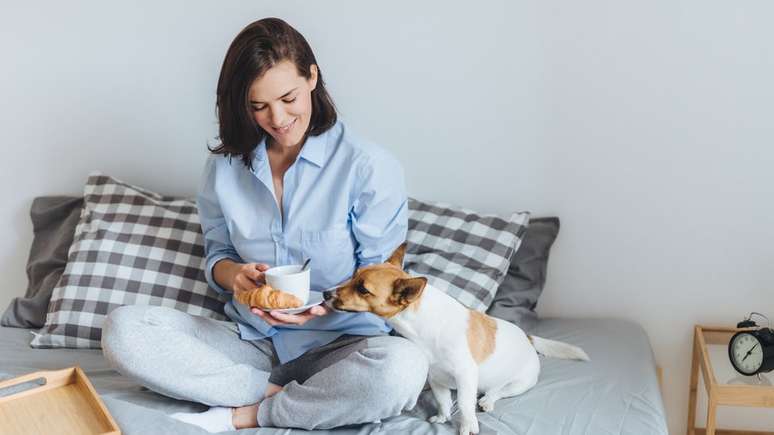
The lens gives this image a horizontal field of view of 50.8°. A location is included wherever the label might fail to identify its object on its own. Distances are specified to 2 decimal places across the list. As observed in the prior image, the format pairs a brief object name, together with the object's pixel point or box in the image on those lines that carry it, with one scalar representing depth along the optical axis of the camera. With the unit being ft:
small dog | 5.31
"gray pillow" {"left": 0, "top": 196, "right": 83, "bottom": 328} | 7.59
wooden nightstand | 6.04
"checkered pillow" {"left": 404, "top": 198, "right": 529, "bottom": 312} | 6.94
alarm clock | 6.30
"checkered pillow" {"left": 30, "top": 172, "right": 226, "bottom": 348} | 7.10
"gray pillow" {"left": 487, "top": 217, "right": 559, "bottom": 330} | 7.23
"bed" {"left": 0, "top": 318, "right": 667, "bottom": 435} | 5.42
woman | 5.44
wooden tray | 4.97
